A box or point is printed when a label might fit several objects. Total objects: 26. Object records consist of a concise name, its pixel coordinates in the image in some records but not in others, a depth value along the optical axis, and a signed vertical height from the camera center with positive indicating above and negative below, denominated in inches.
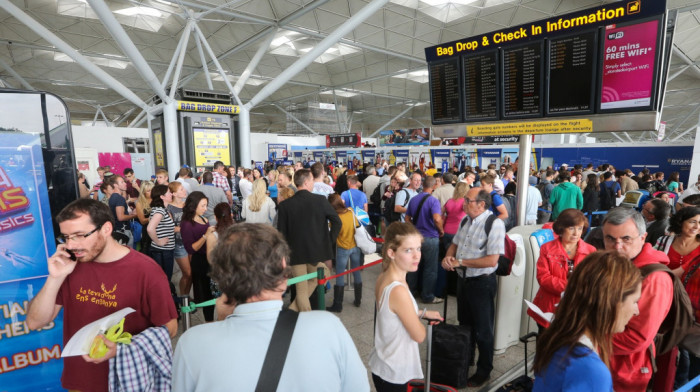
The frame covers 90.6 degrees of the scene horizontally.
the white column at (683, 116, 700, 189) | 414.9 -15.0
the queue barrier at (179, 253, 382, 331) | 93.6 -41.0
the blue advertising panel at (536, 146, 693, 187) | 528.1 -10.8
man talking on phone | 66.5 -25.8
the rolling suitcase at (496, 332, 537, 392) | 94.7 -64.3
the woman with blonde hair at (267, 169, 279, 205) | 289.7 -25.7
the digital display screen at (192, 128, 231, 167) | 438.3 +12.1
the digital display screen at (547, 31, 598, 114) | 140.1 +32.6
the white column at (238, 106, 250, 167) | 474.6 +24.8
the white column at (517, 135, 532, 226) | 151.9 -9.0
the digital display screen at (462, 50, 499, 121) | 170.1 +33.0
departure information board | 127.2 +36.9
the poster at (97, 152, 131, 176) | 589.3 -6.3
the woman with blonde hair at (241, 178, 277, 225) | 194.2 -28.5
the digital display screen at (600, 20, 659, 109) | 125.6 +32.1
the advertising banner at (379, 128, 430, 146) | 974.4 +48.3
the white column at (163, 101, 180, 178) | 422.9 +26.6
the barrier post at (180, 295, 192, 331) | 94.3 -40.1
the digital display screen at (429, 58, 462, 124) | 185.8 +33.6
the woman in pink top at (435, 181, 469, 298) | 176.6 -32.3
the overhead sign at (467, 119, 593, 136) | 143.6 +10.9
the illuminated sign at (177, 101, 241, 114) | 427.1 +60.9
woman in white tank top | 75.2 -37.4
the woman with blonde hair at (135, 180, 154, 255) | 179.0 -29.9
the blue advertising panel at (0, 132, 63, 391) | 90.0 -27.6
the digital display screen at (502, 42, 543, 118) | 155.2 +32.6
